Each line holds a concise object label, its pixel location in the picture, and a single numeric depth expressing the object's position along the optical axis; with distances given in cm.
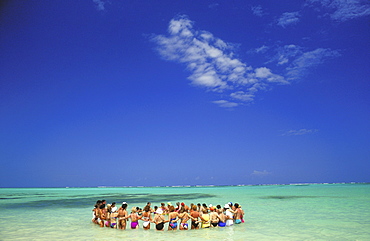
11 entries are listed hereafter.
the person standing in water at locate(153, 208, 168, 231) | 1546
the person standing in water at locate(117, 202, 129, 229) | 1574
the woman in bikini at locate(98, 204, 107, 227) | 1684
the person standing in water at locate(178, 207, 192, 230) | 1559
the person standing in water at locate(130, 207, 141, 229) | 1575
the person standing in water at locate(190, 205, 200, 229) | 1559
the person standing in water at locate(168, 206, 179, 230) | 1534
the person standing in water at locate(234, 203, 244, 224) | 1765
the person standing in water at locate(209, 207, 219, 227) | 1603
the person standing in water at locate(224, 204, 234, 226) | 1652
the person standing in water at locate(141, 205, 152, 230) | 1562
